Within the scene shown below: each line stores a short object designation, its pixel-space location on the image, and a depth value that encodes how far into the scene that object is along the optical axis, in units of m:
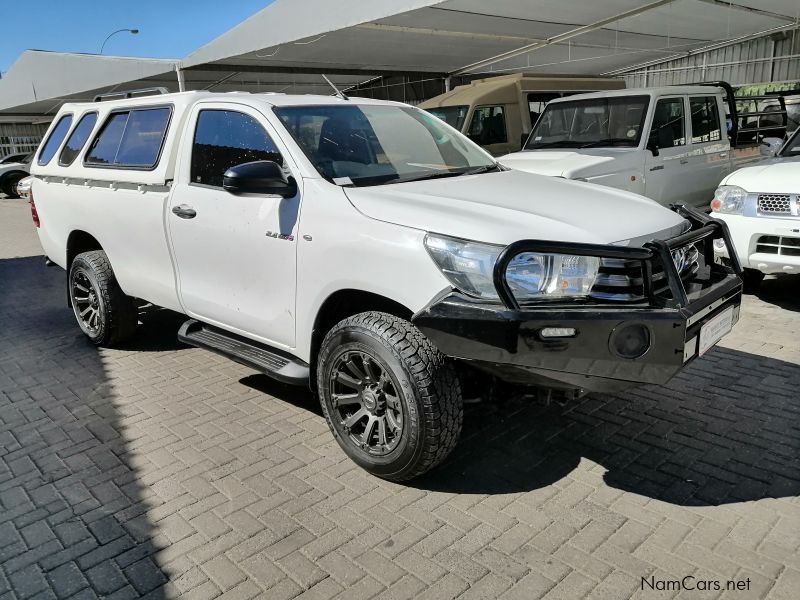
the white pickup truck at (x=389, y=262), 2.77
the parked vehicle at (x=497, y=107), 11.60
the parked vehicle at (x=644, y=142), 7.72
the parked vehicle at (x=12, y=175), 22.17
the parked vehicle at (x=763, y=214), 5.33
